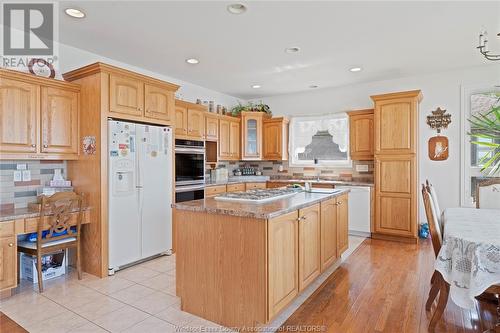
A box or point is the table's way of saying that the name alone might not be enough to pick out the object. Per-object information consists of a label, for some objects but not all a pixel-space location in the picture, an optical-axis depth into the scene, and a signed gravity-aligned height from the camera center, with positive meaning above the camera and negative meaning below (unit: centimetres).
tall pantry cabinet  433 +1
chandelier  225 +101
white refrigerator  319 -30
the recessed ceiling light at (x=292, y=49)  362 +149
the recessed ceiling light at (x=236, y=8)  263 +148
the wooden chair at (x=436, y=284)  203 -84
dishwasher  473 -75
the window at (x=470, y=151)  443 +23
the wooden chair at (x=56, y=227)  273 -61
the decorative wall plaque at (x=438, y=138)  461 +45
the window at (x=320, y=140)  557 +52
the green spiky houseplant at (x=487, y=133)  430 +49
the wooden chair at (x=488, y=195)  313 -33
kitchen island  196 -69
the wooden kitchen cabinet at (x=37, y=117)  273 +51
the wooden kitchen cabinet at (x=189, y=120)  430 +72
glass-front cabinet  588 +65
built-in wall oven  407 -6
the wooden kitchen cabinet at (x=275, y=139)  595 +57
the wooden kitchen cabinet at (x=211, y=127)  503 +71
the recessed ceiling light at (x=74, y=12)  268 +147
